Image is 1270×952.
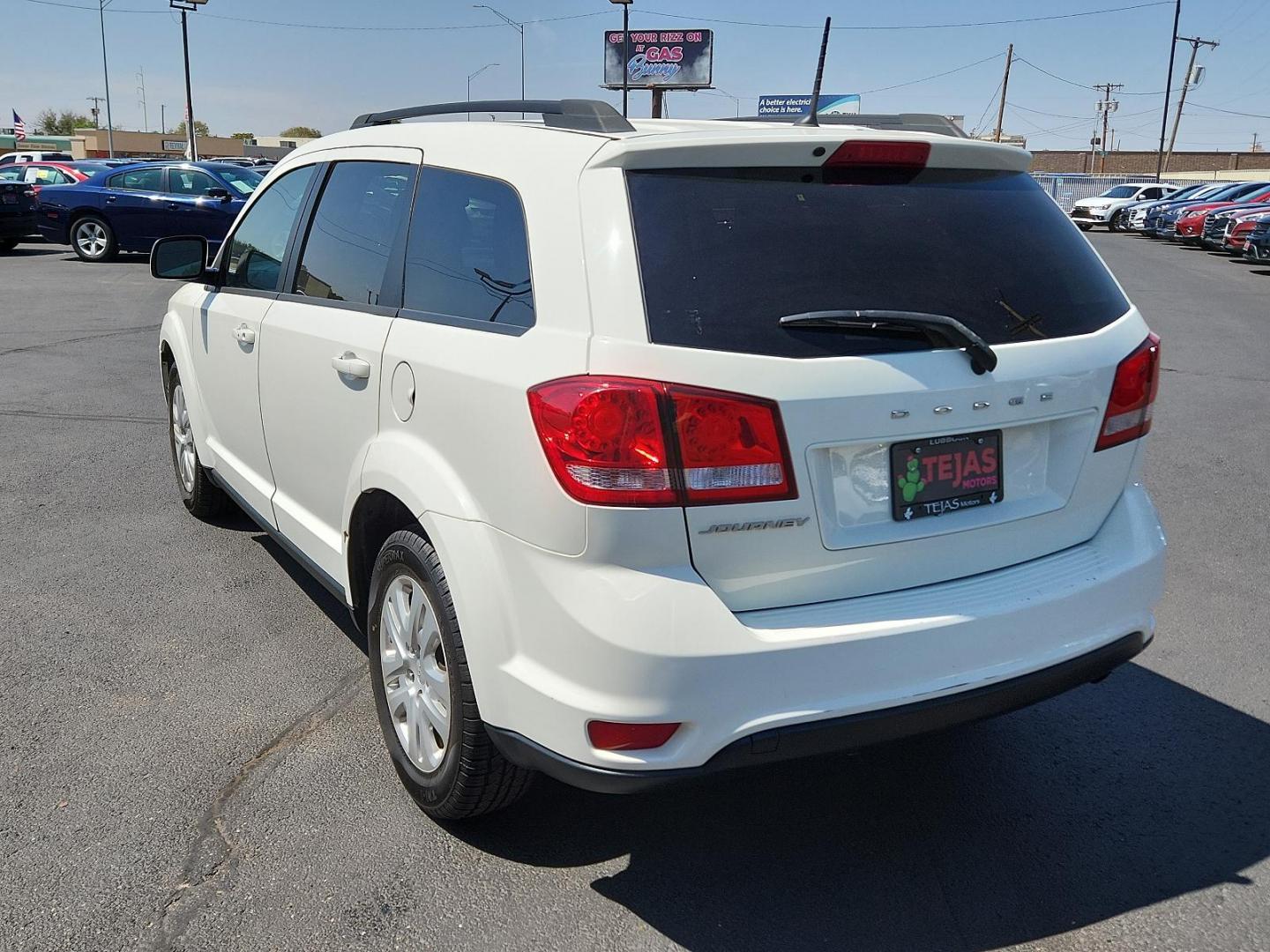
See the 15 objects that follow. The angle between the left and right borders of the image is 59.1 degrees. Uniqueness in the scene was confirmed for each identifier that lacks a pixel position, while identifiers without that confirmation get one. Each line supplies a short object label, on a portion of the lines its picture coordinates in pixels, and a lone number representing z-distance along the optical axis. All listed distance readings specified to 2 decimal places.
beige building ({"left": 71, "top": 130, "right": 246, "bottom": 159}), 88.75
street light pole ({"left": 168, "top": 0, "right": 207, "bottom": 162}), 39.75
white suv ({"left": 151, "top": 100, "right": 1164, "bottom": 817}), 2.33
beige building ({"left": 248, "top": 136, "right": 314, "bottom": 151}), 100.25
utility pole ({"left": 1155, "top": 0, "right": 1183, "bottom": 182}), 56.44
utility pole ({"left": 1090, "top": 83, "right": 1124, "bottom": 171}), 98.25
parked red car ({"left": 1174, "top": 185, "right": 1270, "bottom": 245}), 28.17
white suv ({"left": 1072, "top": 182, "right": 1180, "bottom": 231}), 38.94
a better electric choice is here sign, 75.88
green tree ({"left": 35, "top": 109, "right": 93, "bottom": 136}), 126.61
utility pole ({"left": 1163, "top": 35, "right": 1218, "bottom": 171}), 68.69
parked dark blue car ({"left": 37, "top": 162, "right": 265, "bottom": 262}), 18.83
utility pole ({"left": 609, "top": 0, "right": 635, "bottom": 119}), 39.22
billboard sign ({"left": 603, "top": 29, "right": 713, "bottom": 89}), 69.44
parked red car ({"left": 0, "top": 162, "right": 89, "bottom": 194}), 20.41
